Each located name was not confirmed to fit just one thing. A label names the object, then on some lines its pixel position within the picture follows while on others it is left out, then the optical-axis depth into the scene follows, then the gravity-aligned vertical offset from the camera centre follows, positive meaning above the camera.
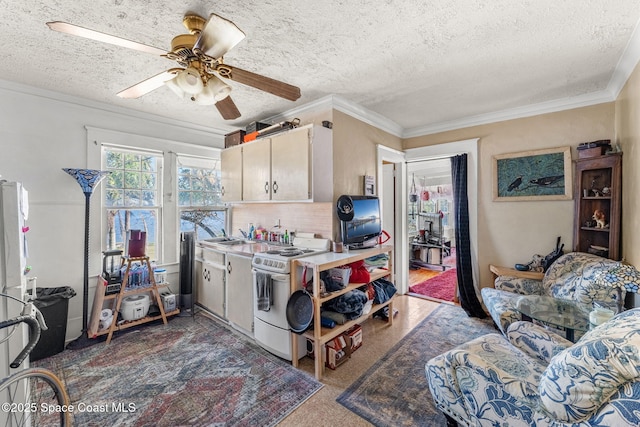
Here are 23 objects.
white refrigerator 1.36 -0.24
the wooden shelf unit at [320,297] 2.13 -0.70
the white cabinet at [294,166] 2.70 +0.53
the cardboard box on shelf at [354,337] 2.46 -1.17
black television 2.88 -0.13
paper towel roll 2.80 -1.15
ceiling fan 1.35 +0.93
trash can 2.43 -0.99
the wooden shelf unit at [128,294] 2.77 -0.89
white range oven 2.30 -0.78
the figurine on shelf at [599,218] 2.58 -0.07
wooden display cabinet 2.47 +0.10
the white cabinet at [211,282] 3.09 -0.84
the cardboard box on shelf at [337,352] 2.27 -1.22
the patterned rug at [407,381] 1.76 -1.33
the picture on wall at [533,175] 2.93 +0.43
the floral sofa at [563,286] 2.01 -0.65
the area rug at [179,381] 1.77 -1.33
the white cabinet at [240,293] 2.70 -0.83
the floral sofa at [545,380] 0.84 -0.72
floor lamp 2.69 -0.01
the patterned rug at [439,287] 4.10 -1.27
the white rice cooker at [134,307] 2.96 -1.05
